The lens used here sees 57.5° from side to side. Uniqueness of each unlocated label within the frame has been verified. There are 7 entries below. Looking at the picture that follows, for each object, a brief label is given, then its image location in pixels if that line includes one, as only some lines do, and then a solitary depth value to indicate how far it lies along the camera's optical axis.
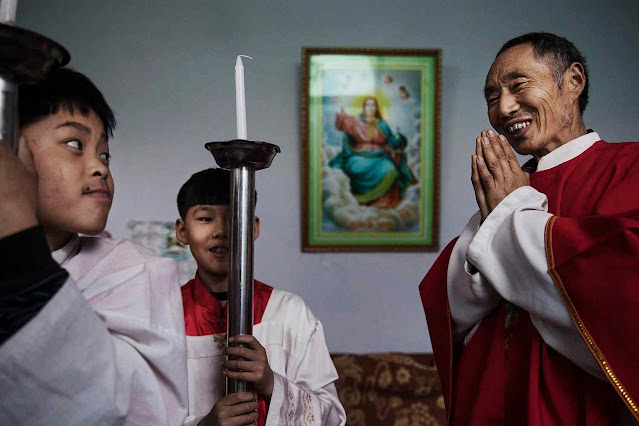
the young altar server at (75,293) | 0.64
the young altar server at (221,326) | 1.74
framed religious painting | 3.36
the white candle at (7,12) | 0.62
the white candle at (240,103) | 1.04
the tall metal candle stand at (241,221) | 1.04
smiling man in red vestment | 1.20
